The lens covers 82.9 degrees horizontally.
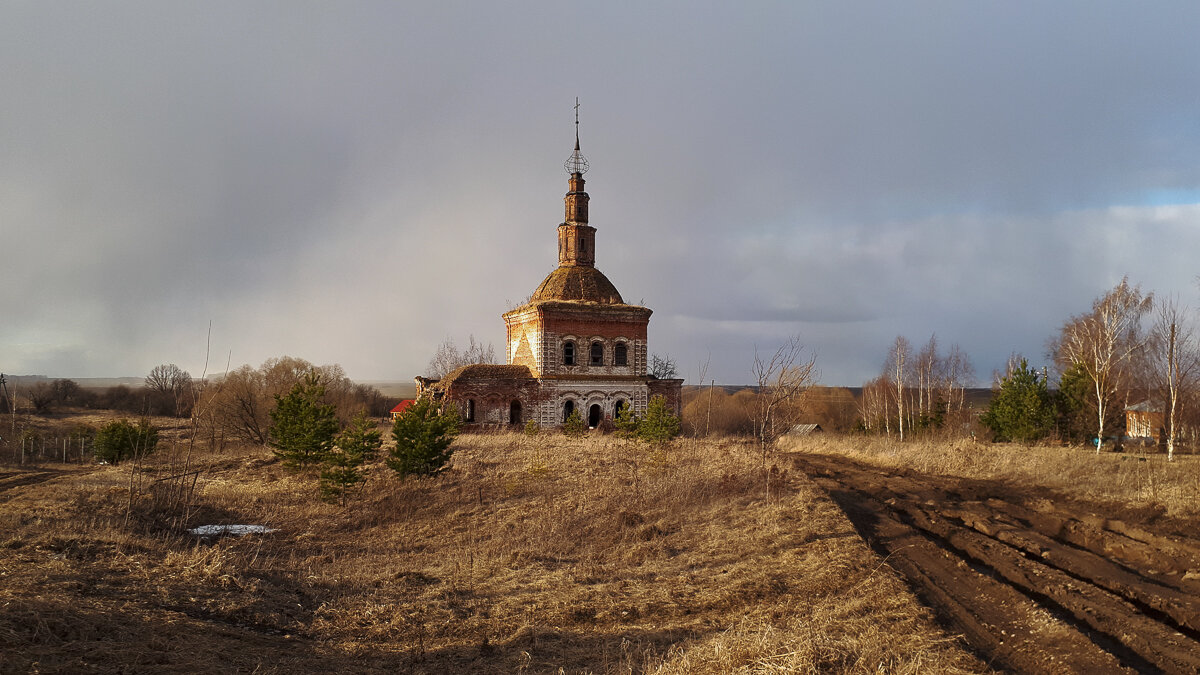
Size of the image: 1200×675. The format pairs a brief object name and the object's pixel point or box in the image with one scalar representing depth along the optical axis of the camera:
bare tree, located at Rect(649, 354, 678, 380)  52.33
